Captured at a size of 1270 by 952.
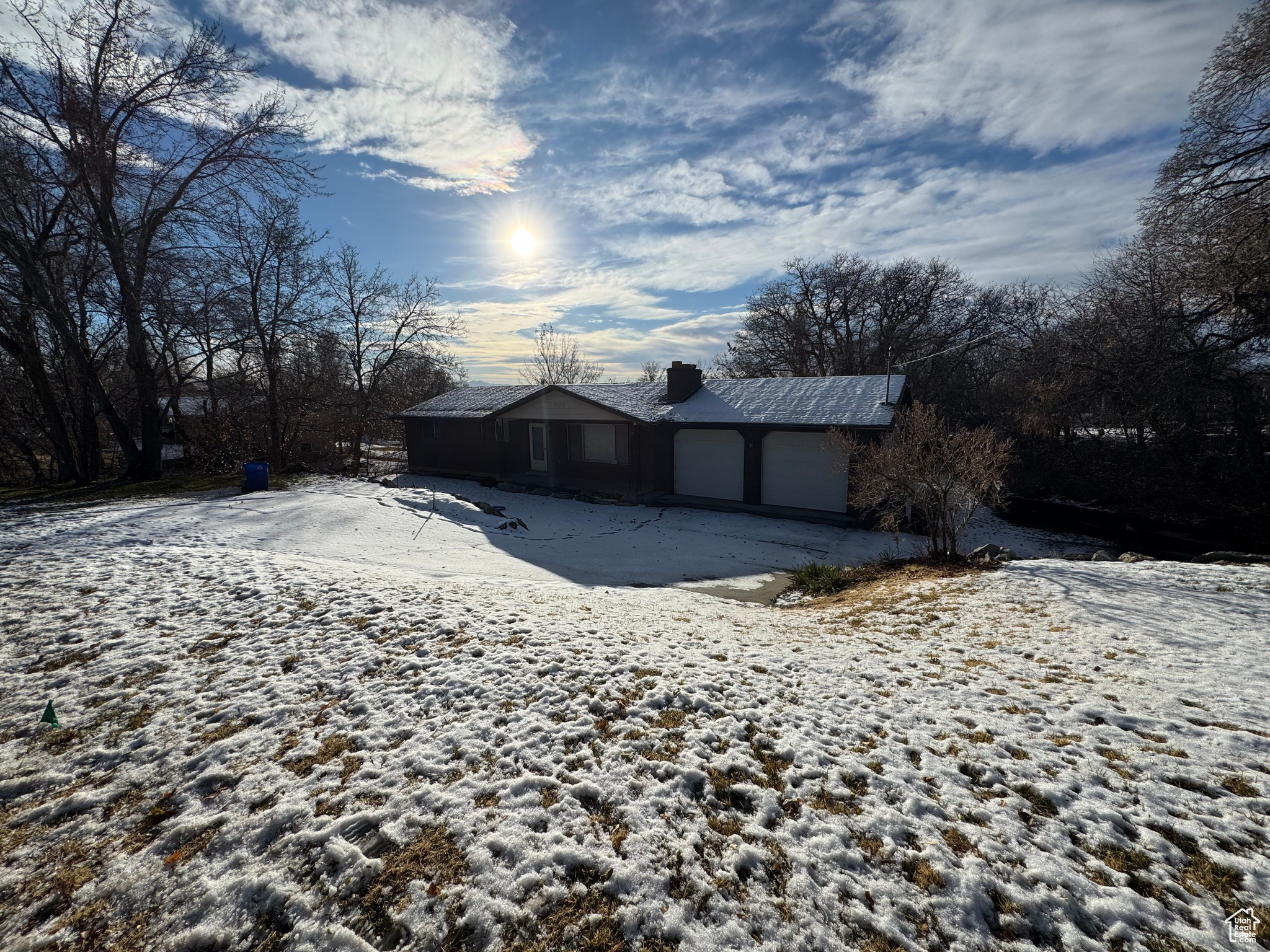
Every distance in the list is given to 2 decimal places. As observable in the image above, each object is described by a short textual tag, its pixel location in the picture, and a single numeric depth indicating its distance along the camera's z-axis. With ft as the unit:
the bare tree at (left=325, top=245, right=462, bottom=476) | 92.89
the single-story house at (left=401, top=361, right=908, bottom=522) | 49.19
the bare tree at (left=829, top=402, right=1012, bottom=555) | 28.22
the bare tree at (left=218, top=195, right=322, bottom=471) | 64.95
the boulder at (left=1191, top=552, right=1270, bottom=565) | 27.30
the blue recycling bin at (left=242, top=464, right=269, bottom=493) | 43.98
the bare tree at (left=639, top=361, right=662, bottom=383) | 158.20
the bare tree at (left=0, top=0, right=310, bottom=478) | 39.19
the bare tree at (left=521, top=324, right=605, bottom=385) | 143.74
